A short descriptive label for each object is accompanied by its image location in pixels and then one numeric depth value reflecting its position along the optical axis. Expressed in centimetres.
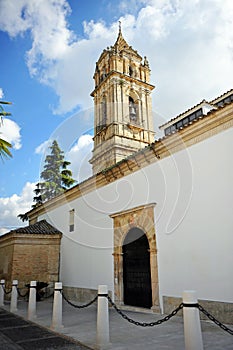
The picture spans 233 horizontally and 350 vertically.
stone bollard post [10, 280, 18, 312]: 842
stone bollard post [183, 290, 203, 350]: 334
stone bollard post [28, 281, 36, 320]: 711
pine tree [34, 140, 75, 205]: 2458
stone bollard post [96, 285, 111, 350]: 434
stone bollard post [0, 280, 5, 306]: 936
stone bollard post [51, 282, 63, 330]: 579
